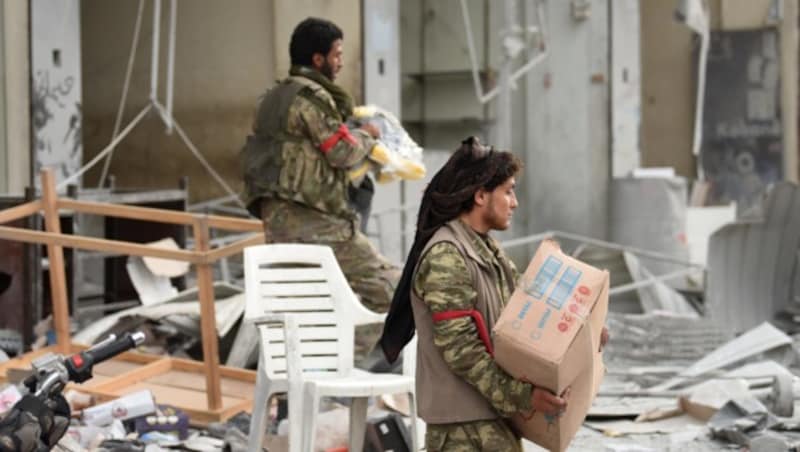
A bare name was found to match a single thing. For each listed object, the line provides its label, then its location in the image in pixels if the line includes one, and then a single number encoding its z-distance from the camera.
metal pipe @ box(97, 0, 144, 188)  22.36
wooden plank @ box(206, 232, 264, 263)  12.66
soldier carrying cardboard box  7.57
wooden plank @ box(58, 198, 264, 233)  14.05
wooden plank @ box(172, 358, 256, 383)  14.33
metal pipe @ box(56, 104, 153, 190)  18.72
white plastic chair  10.54
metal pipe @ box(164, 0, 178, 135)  21.30
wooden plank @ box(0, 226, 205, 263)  12.76
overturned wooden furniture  12.87
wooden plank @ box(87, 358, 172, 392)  13.77
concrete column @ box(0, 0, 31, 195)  18.05
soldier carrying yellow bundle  12.70
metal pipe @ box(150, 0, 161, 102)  20.83
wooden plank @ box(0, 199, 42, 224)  14.09
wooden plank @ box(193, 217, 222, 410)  12.87
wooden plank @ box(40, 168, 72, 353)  14.57
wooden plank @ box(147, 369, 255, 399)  14.02
